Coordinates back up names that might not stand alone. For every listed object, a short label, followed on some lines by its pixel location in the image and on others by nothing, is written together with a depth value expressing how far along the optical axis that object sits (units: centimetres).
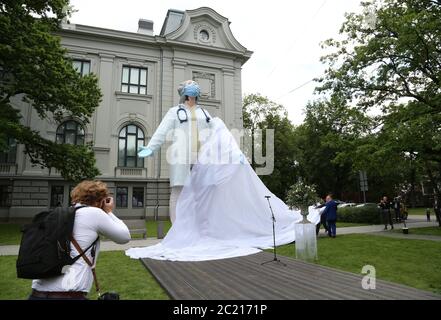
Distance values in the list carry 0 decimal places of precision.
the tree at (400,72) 1301
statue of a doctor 629
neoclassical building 2409
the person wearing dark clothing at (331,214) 1272
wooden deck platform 416
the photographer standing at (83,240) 250
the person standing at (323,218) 1338
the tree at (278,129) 4034
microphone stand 634
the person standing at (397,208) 1998
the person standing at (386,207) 1692
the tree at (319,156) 4131
